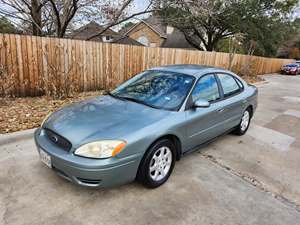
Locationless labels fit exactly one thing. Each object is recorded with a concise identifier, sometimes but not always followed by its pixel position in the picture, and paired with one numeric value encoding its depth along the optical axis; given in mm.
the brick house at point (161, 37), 29328
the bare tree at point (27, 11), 8094
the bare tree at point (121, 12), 9211
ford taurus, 2178
